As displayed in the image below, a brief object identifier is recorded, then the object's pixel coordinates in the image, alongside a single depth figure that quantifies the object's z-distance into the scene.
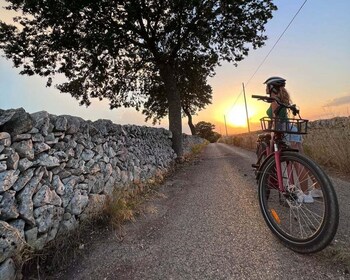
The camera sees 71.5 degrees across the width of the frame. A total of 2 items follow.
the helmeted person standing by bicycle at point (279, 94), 3.39
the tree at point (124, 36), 8.12
